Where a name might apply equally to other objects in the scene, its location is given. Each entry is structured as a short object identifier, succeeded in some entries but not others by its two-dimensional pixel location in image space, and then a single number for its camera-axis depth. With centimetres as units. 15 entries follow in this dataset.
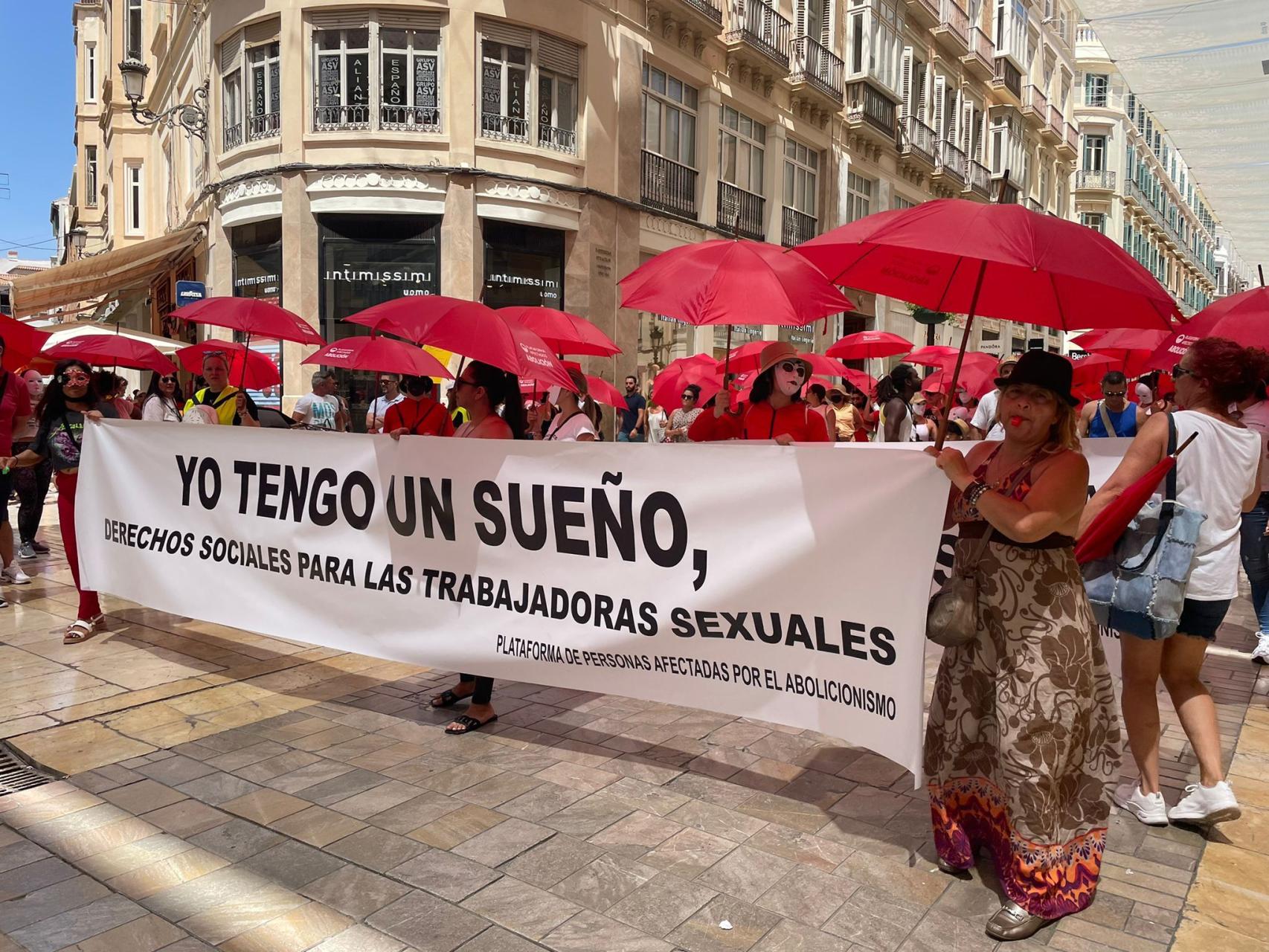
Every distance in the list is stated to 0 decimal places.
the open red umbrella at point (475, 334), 505
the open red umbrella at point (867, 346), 1339
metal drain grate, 430
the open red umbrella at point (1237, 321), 508
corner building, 1706
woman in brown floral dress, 319
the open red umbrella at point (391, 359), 824
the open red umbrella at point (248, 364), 1123
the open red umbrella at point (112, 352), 865
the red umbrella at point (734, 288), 531
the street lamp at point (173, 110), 1866
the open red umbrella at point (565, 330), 803
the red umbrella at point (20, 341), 804
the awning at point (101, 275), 1933
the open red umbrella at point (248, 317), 823
